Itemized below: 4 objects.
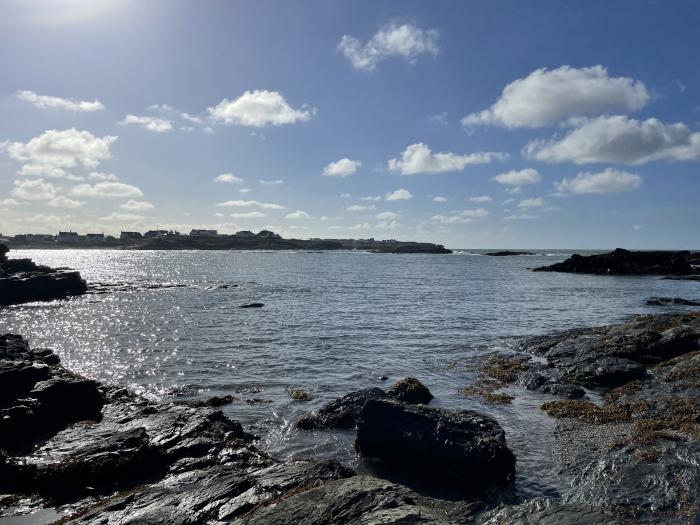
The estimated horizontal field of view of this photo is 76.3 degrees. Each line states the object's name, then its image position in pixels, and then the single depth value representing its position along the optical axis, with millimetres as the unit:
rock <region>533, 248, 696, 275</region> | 116156
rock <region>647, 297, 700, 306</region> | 54062
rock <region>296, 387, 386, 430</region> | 18125
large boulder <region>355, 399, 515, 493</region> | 12969
